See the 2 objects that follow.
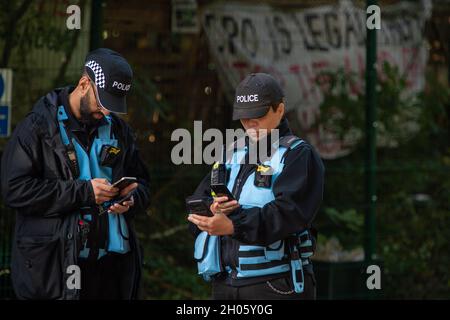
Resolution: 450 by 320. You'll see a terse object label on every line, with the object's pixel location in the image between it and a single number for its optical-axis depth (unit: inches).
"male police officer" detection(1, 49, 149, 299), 389.2
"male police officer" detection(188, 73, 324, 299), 365.3
